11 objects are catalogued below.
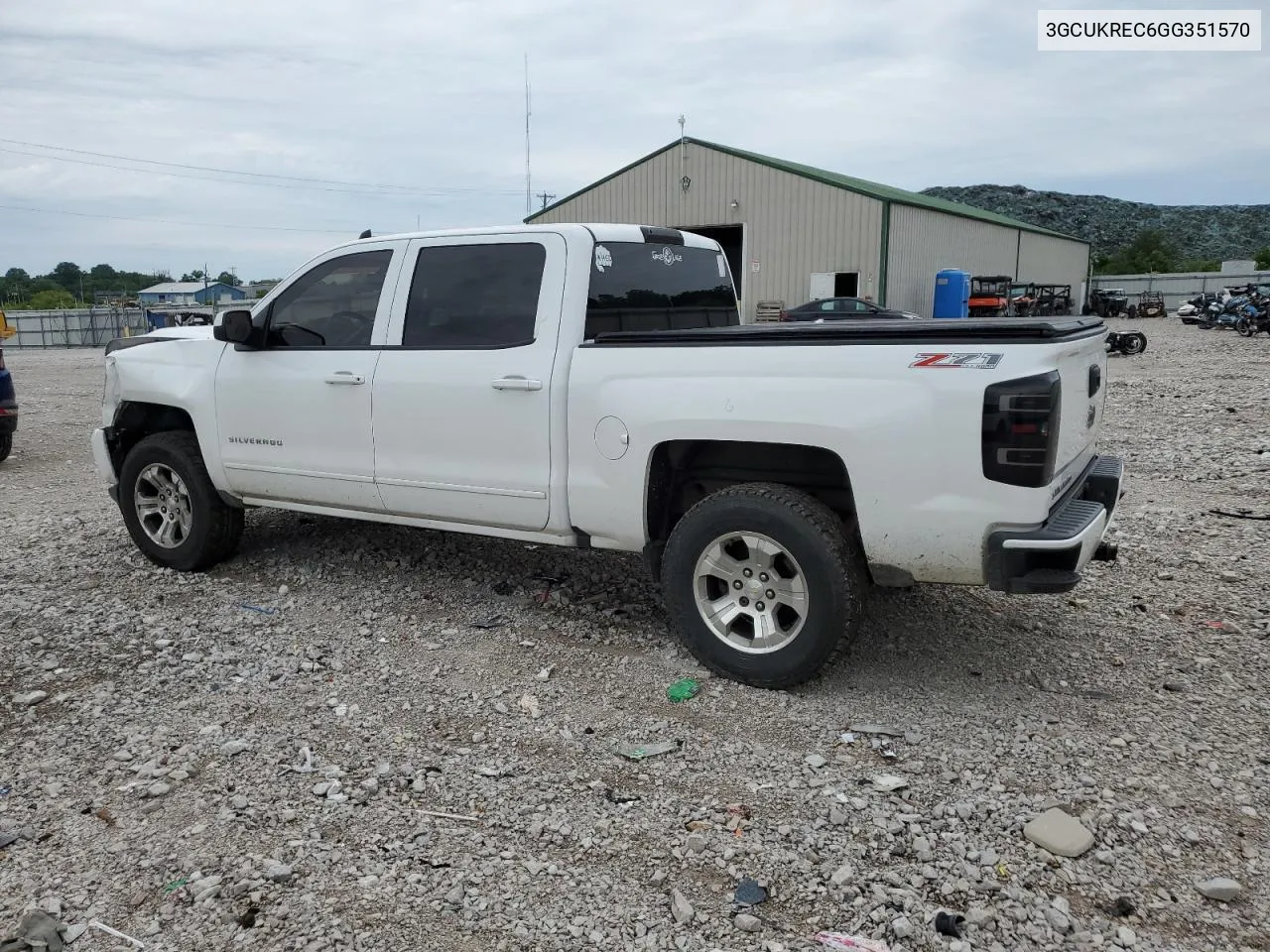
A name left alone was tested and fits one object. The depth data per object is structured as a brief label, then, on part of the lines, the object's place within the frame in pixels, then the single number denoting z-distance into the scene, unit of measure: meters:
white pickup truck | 3.66
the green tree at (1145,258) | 89.00
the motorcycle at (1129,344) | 21.02
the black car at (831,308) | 23.33
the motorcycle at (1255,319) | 27.09
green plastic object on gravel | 4.23
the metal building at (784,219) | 29.11
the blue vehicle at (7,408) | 10.26
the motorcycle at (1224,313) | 29.17
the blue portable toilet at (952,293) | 30.72
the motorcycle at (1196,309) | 34.75
